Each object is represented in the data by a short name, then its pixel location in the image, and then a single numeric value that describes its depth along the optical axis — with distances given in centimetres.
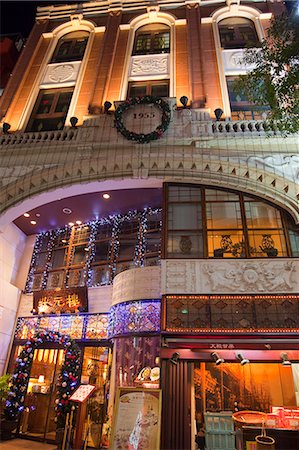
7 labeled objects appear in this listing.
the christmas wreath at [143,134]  1126
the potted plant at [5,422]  952
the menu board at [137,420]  561
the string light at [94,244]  1197
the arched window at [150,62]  1392
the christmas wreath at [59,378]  891
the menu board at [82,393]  805
